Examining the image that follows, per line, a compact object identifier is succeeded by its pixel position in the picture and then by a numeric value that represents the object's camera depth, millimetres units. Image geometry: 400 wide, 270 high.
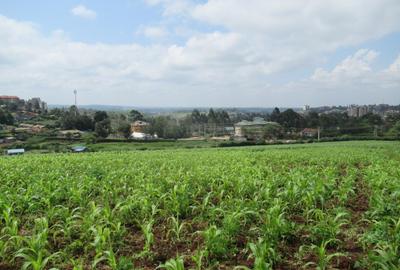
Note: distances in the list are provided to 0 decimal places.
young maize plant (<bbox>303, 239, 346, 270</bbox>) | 3628
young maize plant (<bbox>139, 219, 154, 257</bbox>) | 4168
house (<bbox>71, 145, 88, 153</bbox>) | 48831
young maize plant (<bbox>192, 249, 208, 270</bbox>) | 3616
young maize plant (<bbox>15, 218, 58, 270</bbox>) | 3631
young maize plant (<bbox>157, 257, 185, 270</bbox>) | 3439
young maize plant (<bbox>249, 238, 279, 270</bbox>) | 3400
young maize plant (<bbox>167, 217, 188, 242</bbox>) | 4727
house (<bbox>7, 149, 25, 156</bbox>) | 44800
